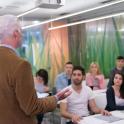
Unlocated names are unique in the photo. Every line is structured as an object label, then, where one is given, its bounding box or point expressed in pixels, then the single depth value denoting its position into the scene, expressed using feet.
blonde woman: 19.98
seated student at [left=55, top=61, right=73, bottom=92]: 18.88
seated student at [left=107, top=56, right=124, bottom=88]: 20.02
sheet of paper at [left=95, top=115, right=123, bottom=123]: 9.82
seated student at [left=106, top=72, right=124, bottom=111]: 12.01
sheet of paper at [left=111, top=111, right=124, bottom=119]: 10.69
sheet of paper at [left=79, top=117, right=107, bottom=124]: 9.51
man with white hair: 5.00
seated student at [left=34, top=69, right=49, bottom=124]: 18.07
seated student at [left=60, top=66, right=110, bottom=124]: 11.87
